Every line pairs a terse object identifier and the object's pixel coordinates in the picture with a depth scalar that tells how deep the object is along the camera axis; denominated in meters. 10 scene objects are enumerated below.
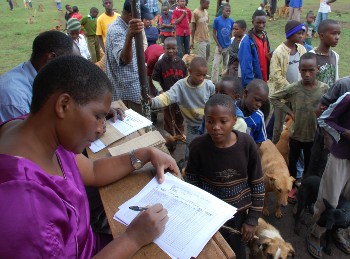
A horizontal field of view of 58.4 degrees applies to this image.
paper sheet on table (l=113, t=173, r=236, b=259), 1.28
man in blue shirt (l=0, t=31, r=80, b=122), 2.15
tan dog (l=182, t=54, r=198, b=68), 6.32
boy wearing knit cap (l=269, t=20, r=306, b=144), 4.27
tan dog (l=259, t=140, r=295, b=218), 3.34
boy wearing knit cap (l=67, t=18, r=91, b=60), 6.25
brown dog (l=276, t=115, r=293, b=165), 4.08
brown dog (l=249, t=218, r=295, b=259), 2.58
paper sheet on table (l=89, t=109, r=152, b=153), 2.15
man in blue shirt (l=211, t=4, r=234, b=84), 7.74
